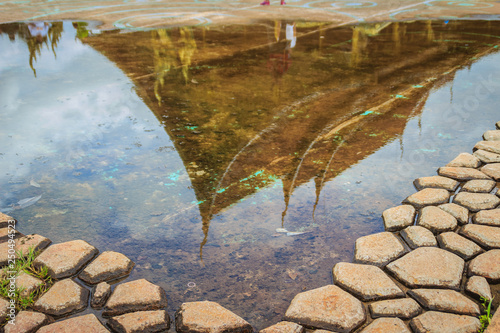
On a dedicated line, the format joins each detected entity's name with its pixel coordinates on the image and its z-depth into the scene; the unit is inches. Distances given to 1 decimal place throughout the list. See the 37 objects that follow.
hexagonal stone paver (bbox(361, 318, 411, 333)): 71.1
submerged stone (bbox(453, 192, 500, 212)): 106.6
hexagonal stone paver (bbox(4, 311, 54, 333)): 71.0
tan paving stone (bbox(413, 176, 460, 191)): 116.6
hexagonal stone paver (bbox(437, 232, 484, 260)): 90.4
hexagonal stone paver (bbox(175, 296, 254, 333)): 72.5
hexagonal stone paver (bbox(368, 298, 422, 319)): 75.1
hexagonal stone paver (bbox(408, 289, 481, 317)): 75.0
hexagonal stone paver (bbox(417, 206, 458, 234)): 99.1
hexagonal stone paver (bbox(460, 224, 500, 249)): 92.0
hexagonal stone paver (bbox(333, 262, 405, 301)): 80.1
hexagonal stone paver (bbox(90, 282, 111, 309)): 78.2
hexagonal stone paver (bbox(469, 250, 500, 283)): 82.3
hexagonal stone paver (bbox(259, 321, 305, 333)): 72.0
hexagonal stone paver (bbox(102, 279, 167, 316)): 77.0
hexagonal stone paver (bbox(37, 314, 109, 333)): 70.8
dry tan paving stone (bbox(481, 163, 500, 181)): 120.6
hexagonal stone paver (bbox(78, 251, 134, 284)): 84.6
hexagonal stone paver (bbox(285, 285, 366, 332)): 73.7
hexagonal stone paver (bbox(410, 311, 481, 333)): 70.7
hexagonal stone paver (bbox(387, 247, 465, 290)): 82.1
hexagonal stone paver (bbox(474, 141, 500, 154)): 134.8
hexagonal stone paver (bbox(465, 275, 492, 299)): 78.0
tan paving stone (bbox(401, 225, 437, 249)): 94.5
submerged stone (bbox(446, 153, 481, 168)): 126.4
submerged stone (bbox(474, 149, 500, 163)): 129.4
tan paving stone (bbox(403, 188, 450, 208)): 109.6
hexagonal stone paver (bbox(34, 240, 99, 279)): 85.8
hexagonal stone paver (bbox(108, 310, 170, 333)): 72.1
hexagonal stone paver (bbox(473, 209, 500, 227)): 99.3
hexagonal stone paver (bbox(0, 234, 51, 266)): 90.4
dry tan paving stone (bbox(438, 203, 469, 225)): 102.0
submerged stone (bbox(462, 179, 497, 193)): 113.8
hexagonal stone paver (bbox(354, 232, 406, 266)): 90.1
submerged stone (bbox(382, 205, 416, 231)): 100.9
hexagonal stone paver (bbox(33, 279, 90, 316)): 76.3
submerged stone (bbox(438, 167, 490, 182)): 120.6
